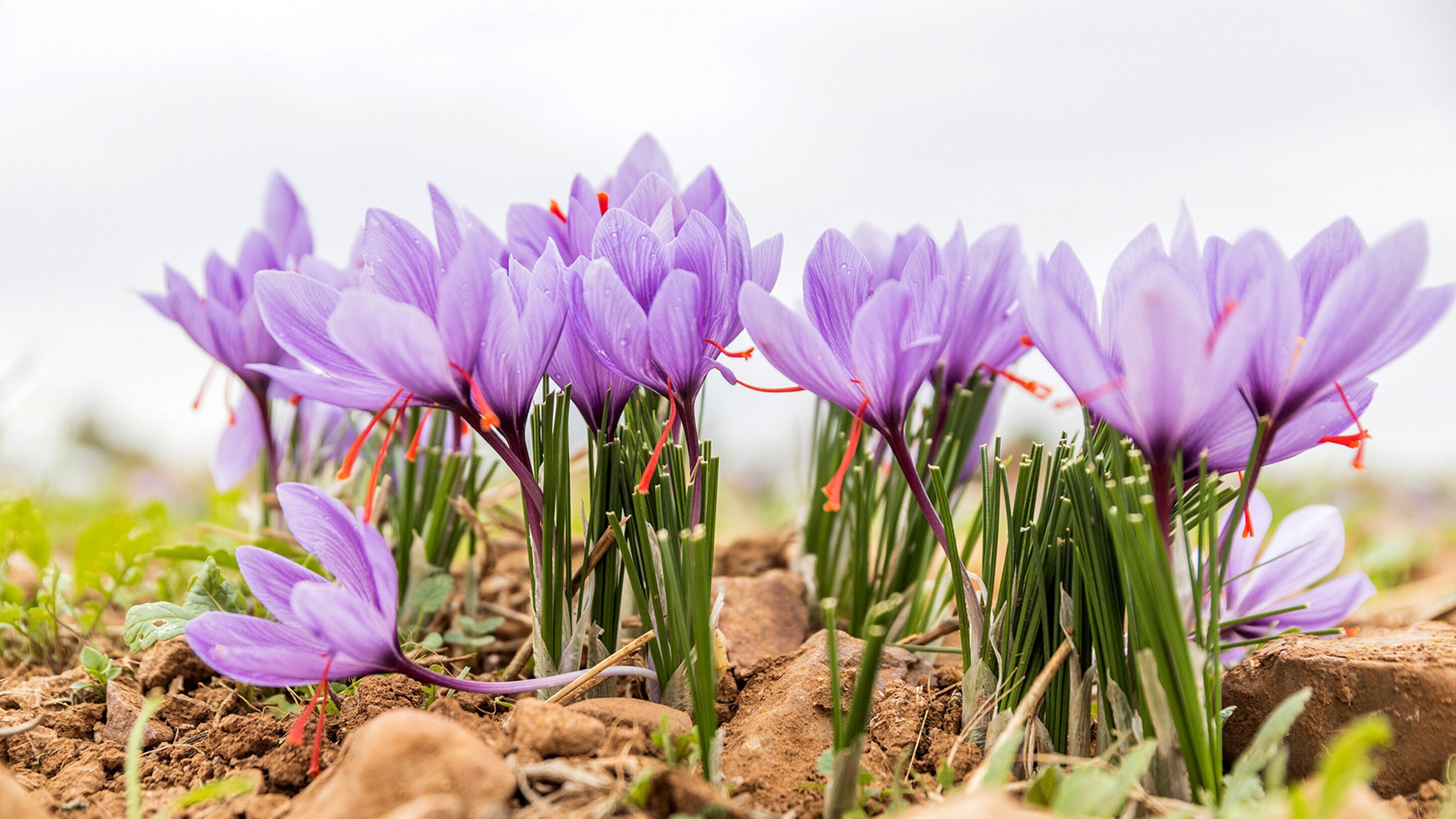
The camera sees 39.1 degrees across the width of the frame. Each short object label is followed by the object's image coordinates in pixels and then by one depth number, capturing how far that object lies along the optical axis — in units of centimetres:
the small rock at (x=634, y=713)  42
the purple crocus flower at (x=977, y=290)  47
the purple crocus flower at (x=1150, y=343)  39
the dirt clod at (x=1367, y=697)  44
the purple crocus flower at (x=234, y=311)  54
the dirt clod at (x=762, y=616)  51
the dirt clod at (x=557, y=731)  41
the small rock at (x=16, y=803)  39
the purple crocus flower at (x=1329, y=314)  39
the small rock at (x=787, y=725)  42
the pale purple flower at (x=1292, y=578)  48
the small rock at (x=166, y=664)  50
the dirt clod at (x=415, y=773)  39
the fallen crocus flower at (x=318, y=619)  41
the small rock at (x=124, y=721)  47
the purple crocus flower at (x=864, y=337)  42
